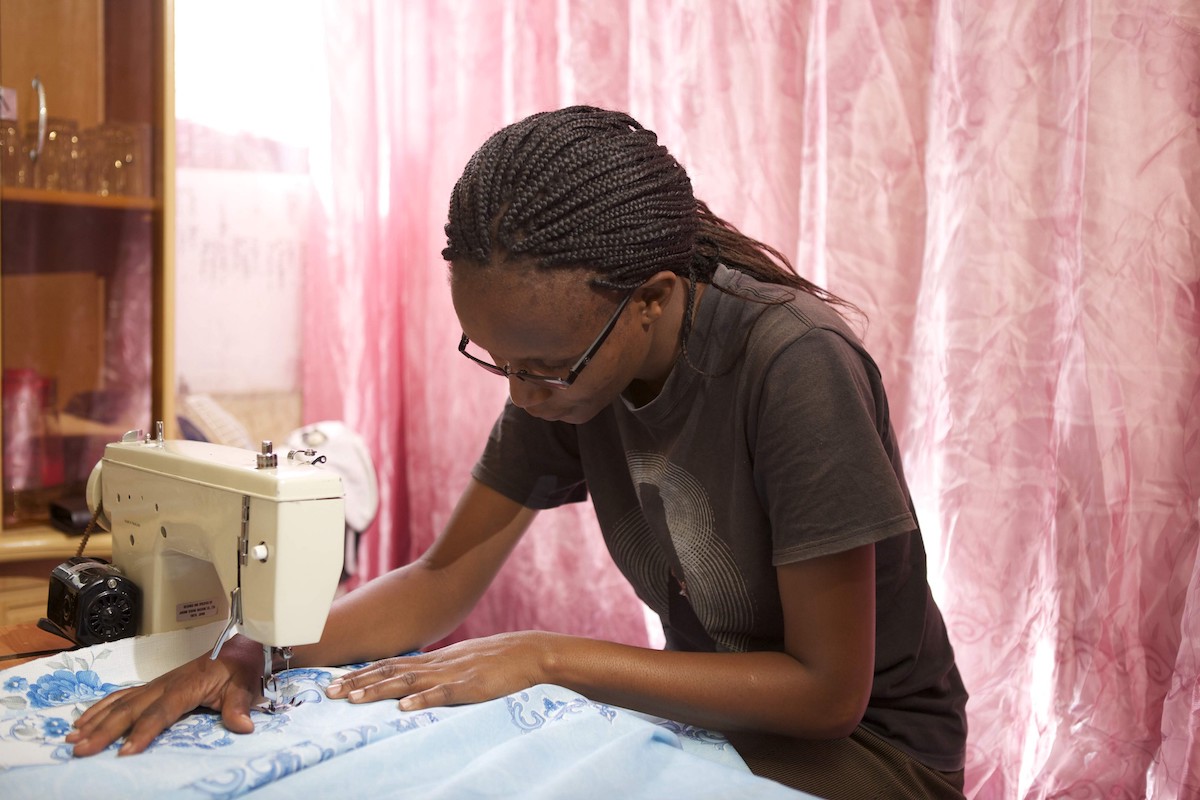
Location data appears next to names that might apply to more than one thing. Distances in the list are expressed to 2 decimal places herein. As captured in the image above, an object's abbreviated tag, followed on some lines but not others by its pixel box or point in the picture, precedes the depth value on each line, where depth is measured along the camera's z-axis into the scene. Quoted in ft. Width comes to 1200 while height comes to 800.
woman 3.31
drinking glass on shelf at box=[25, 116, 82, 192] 6.89
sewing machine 3.07
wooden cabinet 6.86
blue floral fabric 2.58
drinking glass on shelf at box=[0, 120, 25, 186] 6.73
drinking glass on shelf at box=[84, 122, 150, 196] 7.07
